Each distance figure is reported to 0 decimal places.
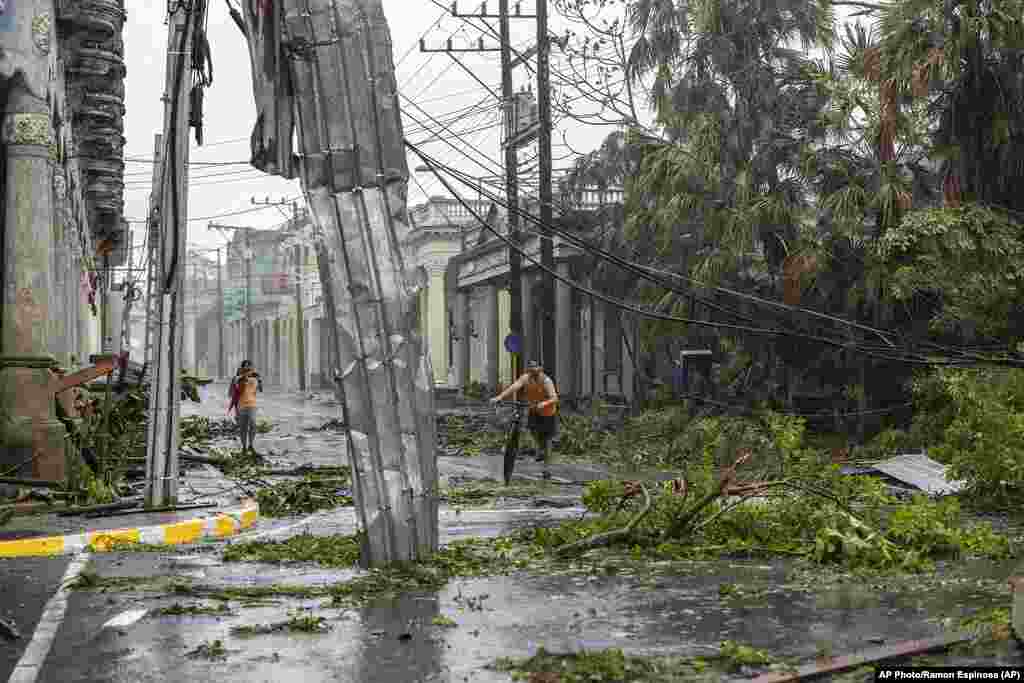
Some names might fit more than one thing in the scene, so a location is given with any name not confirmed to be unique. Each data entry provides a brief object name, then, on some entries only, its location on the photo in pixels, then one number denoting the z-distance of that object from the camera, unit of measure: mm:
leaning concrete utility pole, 10344
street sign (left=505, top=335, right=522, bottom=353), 34844
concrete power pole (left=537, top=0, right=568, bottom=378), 30469
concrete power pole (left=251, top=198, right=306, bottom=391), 80688
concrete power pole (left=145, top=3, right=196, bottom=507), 14359
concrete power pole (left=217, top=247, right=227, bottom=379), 112994
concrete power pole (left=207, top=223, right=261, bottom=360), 97250
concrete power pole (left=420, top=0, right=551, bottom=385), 34000
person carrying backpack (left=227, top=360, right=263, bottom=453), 24594
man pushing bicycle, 20417
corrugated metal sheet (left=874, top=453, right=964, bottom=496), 16297
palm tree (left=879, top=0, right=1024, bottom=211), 20312
